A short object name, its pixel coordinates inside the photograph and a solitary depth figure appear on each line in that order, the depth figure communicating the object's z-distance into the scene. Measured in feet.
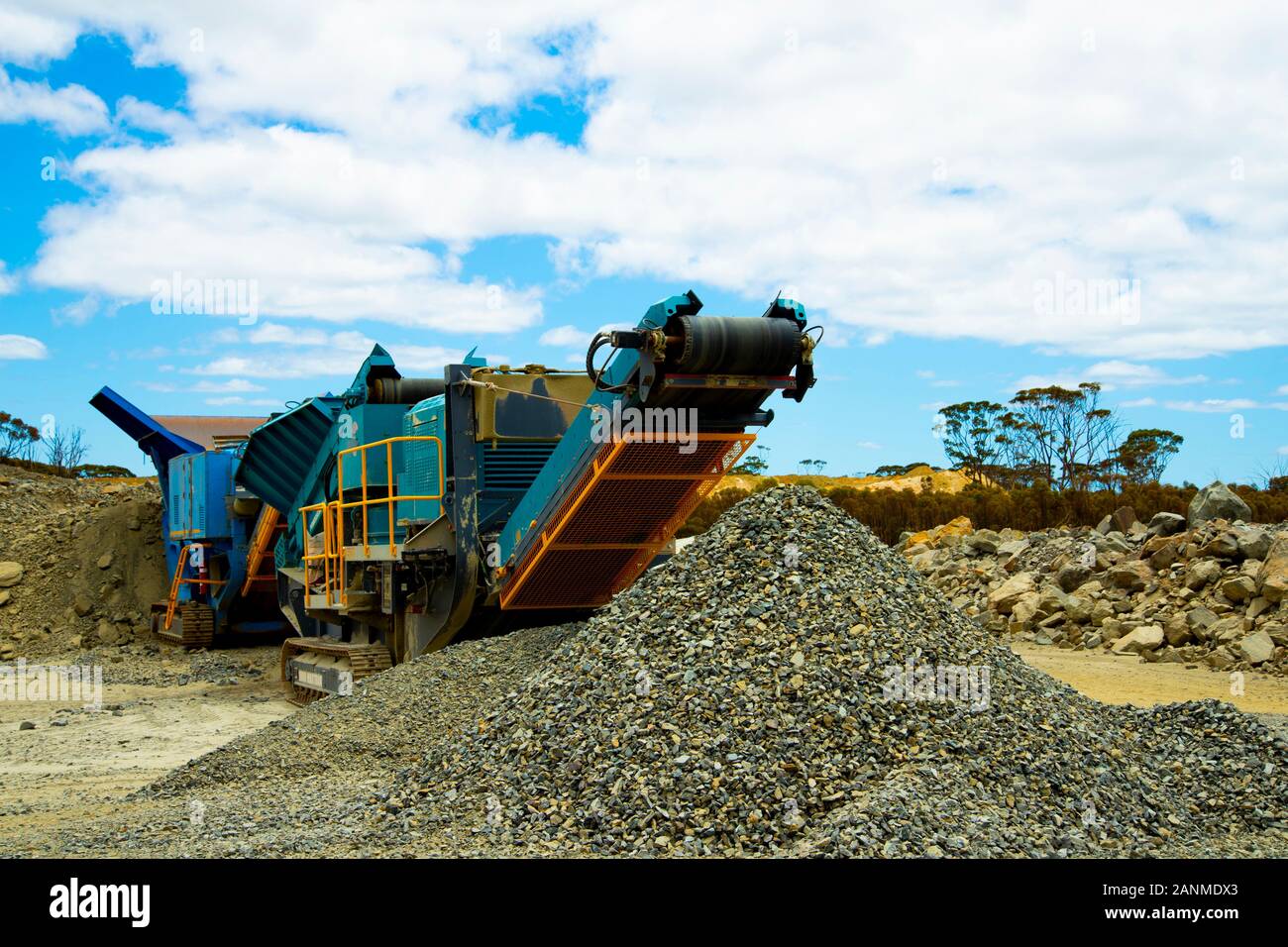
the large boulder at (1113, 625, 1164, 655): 47.06
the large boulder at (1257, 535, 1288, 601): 45.09
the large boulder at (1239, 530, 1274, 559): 49.19
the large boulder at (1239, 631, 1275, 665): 43.21
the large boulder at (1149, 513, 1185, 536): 59.06
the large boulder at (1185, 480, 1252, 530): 59.77
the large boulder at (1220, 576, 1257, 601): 46.80
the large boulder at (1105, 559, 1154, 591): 52.95
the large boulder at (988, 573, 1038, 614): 57.00
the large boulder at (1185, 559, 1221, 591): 49.21
